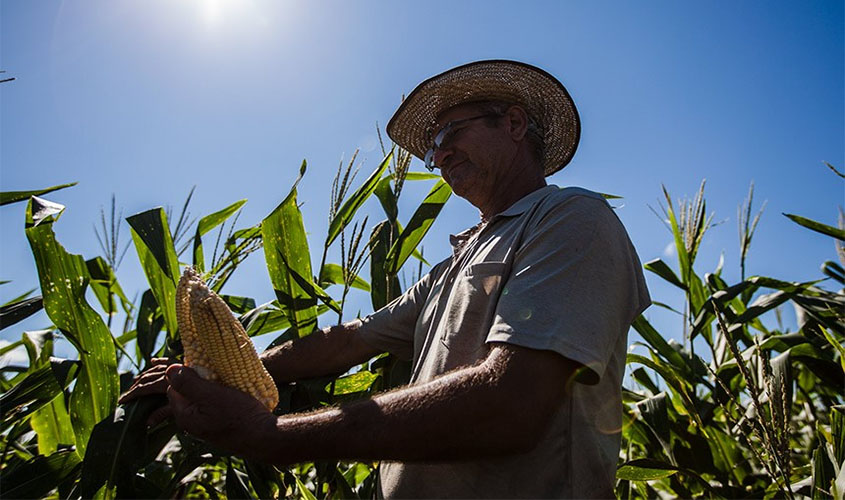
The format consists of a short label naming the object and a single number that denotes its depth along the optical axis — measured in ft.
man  4.11
